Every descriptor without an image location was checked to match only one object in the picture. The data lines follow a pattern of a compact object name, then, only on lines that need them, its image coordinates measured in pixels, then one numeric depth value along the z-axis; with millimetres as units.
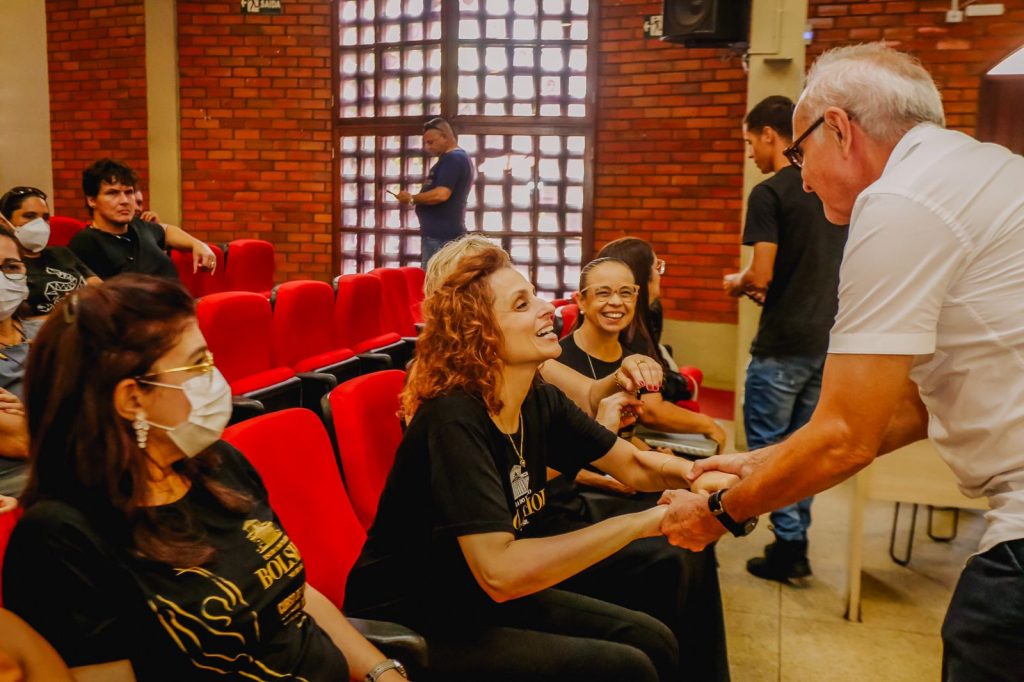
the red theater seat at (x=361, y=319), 4434
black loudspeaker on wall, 4945
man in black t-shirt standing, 3396
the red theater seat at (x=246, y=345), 3302
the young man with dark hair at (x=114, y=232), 4422
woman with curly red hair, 1730
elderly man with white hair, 1371
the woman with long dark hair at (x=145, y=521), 1260
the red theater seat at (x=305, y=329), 3936
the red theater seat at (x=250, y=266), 6465
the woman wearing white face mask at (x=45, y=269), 3396
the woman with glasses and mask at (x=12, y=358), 2465
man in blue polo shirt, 6562
